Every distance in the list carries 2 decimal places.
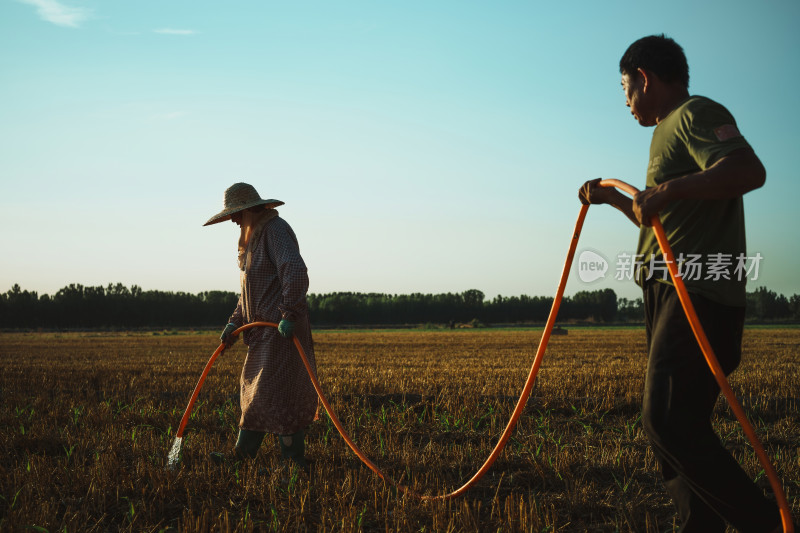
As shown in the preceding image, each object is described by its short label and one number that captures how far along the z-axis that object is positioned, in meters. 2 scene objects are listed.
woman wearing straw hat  4.21
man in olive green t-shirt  2.15
